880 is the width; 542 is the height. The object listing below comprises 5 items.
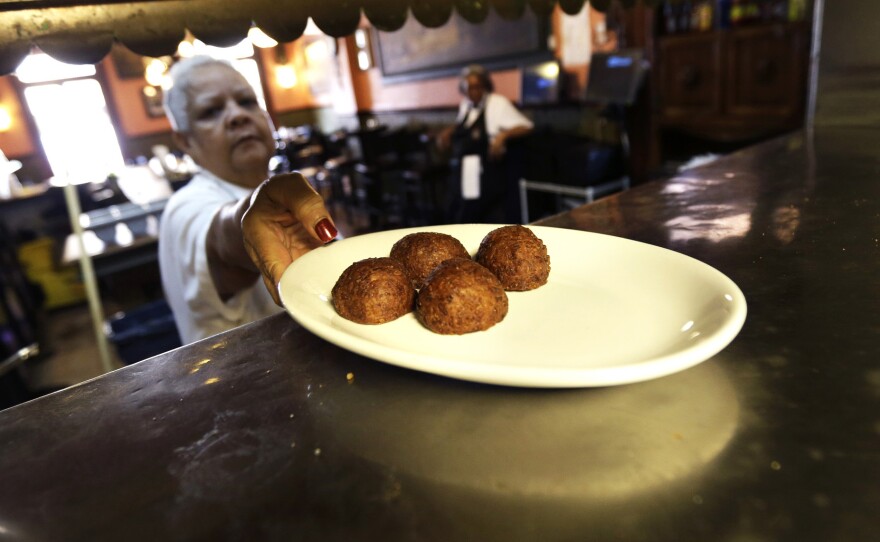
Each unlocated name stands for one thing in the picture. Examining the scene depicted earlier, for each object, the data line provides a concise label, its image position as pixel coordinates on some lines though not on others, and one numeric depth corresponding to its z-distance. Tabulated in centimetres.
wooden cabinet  356
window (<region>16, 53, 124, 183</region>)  229
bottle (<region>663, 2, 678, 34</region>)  420
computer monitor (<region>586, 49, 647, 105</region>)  409
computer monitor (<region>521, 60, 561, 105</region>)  502
